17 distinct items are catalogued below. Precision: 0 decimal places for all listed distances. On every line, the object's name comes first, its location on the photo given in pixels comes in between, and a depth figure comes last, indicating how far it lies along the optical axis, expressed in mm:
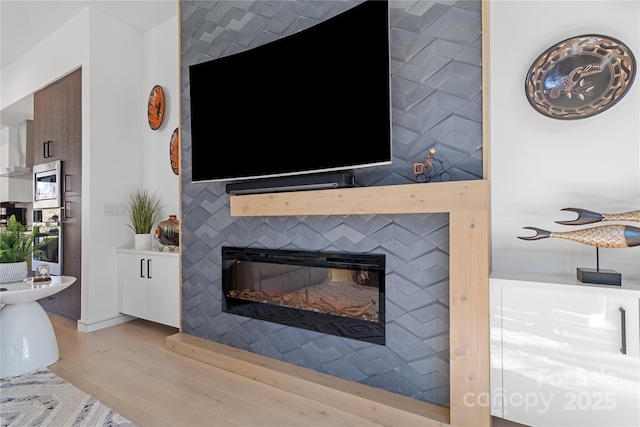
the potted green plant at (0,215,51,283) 2248
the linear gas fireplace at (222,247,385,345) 1811
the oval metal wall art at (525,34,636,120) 1465
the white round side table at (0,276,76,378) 2084
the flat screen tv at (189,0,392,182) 1646
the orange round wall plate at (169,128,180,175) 3096
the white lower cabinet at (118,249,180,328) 2762
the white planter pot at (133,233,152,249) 3100
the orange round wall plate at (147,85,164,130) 3250
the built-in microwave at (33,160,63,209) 3301
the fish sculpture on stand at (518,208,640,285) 1281
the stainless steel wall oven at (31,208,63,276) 3307
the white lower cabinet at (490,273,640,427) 1252
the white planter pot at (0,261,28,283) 2227
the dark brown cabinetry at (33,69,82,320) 3152
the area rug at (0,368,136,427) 1609
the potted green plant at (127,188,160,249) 3113
